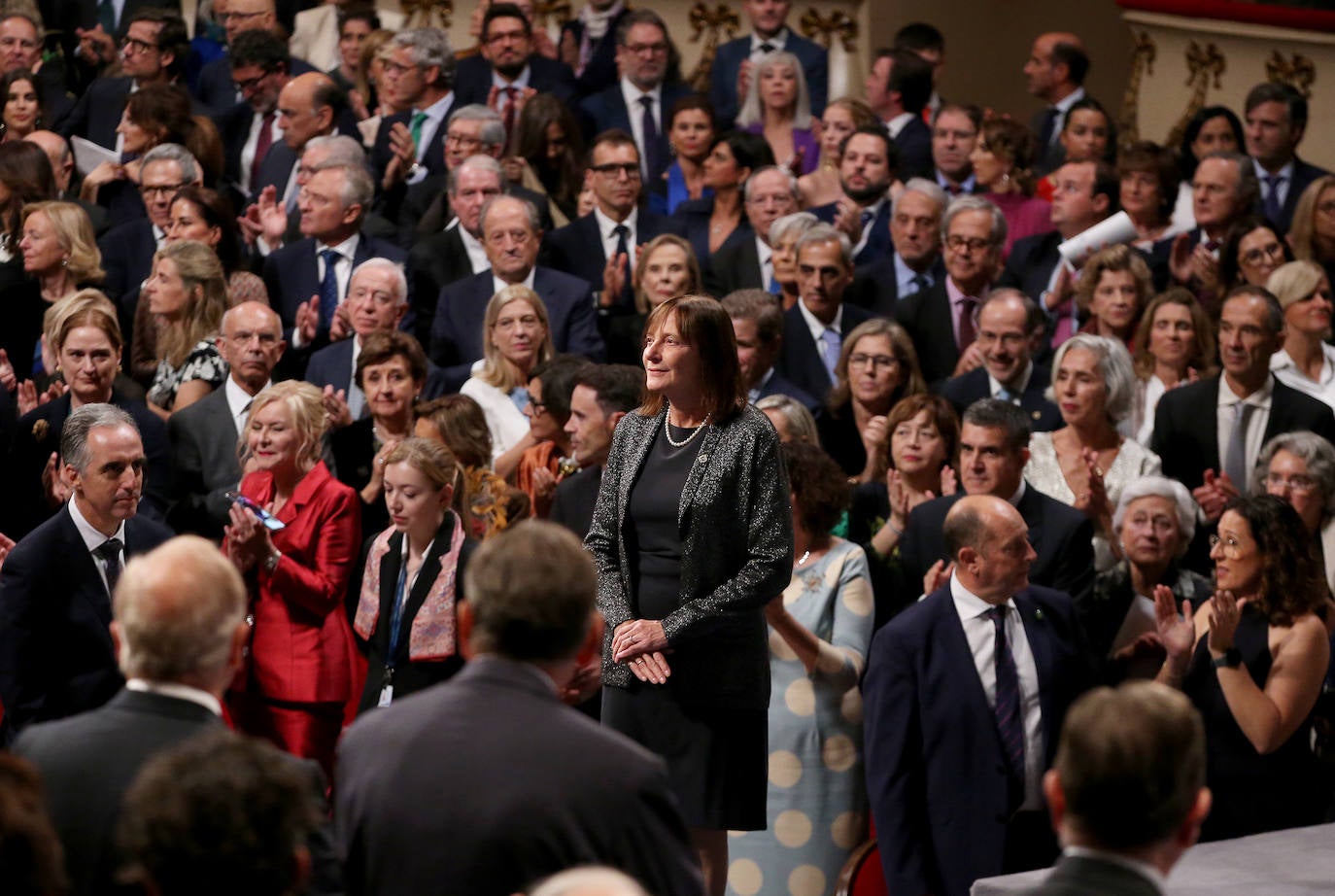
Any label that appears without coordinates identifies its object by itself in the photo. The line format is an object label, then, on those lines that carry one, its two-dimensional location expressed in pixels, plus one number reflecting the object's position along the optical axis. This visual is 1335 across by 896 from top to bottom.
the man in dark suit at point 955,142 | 18.41
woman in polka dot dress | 10.41
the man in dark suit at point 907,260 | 16.25
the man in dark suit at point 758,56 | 20.81
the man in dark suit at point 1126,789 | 4.98
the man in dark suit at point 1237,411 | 13.93
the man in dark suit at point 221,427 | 12.19
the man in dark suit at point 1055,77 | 21.00
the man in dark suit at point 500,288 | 14.93
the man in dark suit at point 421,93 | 18.23
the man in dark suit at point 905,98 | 19.48
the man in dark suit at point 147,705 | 5.41
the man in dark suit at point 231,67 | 19.34
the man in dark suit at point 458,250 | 15.88
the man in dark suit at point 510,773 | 5.21
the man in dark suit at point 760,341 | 13.68
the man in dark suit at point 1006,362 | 13.98
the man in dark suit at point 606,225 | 16.56
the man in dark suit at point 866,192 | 17.30
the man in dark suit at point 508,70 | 19.34
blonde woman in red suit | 10.76
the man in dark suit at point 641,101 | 19.53
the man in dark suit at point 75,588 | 9.64
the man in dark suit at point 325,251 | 15.49
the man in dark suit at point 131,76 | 19.22
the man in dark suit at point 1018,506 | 11.68
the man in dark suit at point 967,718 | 9.70
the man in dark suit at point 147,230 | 15.71
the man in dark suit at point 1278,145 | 18.97
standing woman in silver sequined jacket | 8.55
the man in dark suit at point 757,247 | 16.34
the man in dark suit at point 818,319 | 14.81
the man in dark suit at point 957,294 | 15.29
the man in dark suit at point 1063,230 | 16.17
